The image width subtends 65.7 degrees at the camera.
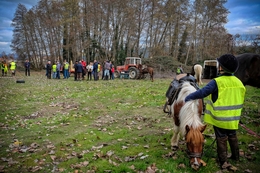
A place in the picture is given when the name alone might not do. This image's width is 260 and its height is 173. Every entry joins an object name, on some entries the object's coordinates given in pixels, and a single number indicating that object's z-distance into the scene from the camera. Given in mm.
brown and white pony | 3195
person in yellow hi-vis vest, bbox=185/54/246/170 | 3514
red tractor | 24094
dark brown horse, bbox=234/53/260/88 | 6590
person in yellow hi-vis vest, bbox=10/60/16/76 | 25556
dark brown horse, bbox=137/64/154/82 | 22675
